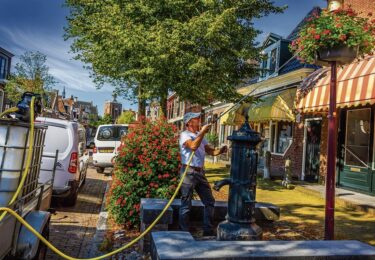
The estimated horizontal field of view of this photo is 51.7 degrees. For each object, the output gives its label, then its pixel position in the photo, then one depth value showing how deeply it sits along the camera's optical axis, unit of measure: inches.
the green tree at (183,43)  507.2
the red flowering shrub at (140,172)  254.8
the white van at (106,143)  626.5
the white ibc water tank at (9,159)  125.2
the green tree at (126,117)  3007.1
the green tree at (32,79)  1243.2
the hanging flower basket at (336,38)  220.1
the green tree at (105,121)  3336.6
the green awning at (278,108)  601.9
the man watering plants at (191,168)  204.1
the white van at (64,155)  322.3
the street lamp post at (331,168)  201.0
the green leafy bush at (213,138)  1043.9
